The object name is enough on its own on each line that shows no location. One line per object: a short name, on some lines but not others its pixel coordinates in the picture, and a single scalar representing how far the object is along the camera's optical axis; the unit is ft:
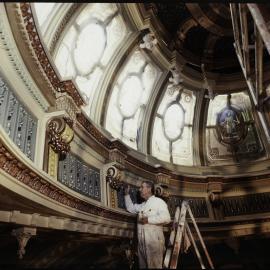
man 12.48
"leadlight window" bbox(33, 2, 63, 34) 15.41
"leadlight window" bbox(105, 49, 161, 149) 23.94
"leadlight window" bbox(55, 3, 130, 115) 18.31
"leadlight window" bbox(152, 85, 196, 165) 29.27
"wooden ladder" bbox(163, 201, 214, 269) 10.25
